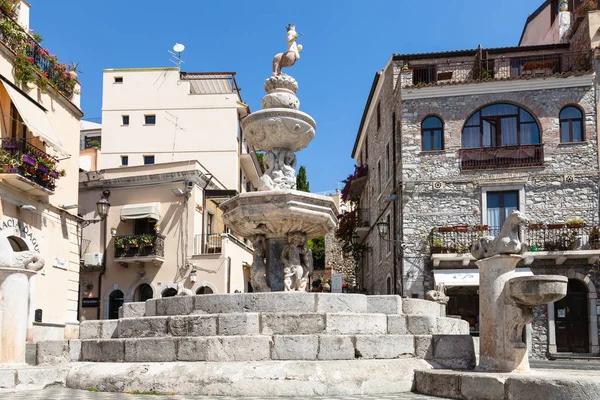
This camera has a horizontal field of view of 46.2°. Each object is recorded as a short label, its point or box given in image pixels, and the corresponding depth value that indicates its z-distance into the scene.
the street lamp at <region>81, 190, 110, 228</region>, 24.20
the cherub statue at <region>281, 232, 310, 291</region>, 11.16
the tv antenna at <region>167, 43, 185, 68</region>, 36.34
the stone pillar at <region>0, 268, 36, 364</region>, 9.95
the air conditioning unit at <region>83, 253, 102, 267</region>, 29.33
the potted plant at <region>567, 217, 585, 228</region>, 24.66
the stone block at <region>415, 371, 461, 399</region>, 8.09
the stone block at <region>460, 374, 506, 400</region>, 7.46
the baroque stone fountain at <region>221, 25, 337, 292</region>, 10.86
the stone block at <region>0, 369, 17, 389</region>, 8.91
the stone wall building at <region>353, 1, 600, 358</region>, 24.92
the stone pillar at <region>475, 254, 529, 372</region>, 8.69
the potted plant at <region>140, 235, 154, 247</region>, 29.15
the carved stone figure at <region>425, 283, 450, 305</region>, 16.78
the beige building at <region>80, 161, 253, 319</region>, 29.36
